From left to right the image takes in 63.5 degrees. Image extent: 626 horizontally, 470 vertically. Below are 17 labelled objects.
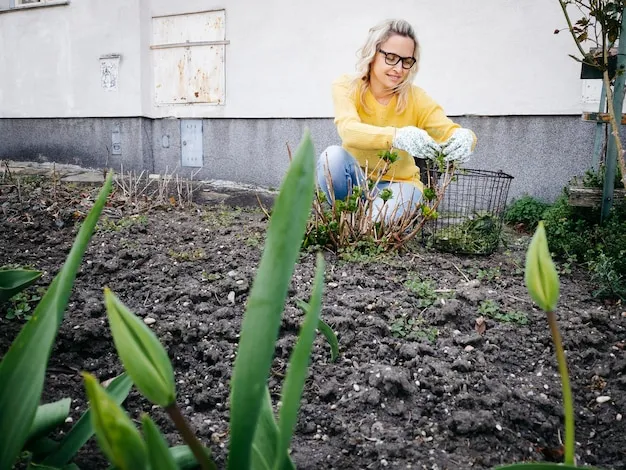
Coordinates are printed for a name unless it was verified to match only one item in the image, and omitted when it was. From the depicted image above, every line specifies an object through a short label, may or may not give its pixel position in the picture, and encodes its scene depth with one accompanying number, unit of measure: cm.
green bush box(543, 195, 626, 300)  231
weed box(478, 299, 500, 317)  203
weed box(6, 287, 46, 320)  179
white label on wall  688
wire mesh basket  297
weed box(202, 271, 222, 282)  234
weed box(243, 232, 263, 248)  294
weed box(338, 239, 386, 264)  262
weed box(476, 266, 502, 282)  249
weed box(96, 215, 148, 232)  320
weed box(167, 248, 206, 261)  266
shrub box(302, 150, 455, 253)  271
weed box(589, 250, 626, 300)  223
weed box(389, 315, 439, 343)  180
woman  294
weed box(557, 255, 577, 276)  262
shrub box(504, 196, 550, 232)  446
